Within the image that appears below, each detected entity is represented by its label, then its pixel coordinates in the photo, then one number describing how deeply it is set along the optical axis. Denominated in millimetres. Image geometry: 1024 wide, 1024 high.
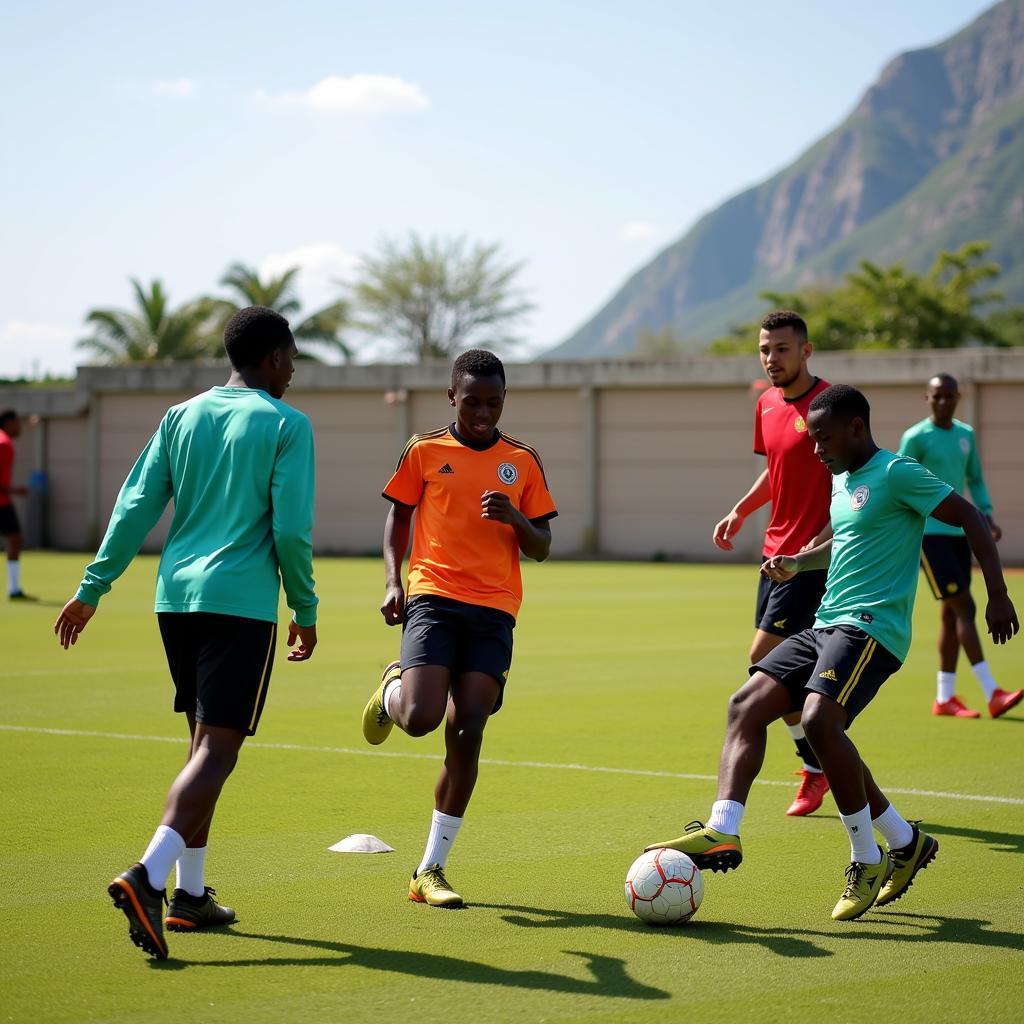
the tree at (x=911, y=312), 67312
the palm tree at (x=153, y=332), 63000
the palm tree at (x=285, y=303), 64688
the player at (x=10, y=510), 22484
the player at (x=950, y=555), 12273
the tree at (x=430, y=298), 77938
